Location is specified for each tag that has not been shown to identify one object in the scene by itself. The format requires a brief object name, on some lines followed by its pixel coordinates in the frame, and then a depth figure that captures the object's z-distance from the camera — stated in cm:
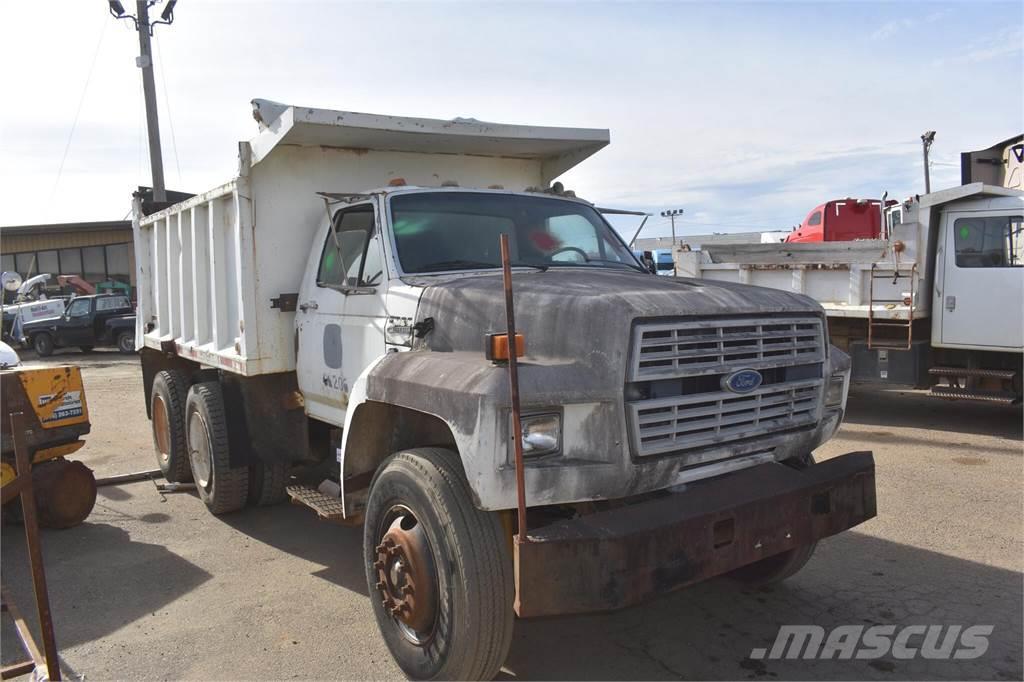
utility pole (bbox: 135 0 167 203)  1750
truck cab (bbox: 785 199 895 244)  1580
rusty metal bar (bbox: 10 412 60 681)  306
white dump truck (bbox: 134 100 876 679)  309
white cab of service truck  905
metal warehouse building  3466
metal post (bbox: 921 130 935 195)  2358
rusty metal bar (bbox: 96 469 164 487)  730
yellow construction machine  571
